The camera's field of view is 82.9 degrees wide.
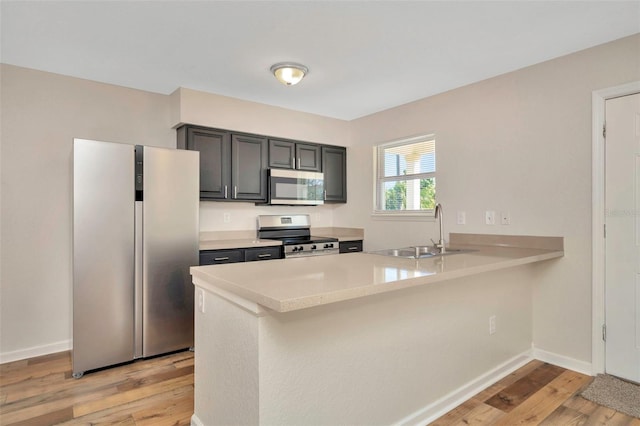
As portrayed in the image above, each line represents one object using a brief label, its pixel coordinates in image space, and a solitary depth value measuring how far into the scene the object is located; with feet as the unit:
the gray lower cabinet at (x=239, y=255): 11.10
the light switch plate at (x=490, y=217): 10.53
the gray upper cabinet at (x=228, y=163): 11.93
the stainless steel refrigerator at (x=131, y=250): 9.07
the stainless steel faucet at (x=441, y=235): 9.56
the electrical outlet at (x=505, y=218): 10.19
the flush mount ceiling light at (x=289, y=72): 9.68
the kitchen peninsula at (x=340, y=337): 4.85
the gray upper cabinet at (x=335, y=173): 15.26
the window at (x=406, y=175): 12.85
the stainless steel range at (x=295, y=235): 12.97
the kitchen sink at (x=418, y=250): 8.64
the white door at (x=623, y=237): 8.23
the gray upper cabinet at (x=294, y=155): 13.74
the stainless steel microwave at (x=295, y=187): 13.51
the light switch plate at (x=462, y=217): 11.29
